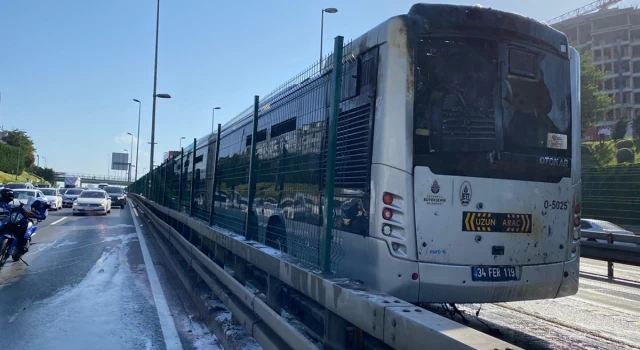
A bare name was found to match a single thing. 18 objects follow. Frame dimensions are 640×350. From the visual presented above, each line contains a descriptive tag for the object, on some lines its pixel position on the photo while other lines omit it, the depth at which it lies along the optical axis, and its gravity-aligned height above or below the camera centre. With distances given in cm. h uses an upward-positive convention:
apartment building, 7850 +2376
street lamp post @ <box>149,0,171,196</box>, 3389 +664
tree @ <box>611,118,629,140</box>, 5375 +818
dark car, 3644 -24
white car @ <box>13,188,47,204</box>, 2472 -17
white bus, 426 +37
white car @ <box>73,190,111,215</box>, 2665 -63
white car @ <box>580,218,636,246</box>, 1636 -54
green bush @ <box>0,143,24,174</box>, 7538 +456
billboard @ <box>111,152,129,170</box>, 8912 +561
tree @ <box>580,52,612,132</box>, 5038 +1105
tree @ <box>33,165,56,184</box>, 10619 +347
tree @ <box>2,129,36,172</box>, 9775 +903
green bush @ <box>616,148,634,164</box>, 3916 +411
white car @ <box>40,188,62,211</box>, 3180 -41
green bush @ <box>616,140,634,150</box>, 4562 +575
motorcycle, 952 -69
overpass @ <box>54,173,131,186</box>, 11606 +278
